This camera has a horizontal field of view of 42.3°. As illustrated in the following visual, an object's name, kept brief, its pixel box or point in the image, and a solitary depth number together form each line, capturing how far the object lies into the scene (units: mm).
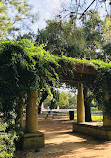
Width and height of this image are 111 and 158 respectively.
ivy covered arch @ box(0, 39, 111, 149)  4289
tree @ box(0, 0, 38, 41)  11900
